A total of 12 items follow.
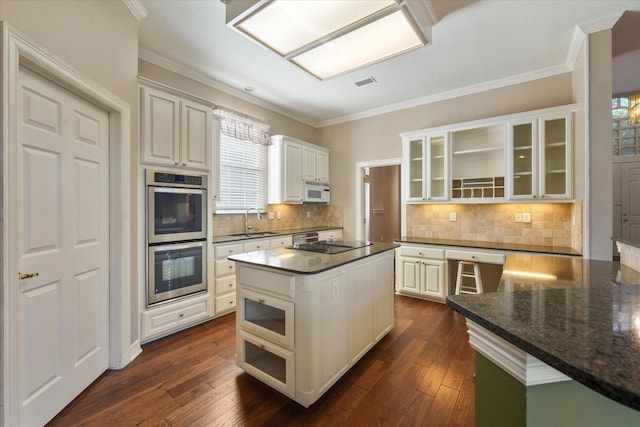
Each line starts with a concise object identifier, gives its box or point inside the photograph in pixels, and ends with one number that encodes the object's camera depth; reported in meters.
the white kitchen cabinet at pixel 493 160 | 3.17
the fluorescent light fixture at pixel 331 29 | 1.69
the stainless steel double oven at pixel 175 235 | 2.58
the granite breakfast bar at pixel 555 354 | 0.54
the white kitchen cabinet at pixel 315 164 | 4.80
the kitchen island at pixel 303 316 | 1.74
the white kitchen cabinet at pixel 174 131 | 2.56
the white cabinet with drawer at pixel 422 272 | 3.59
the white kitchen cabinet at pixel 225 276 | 3.15
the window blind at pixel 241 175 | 3.82
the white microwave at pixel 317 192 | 4.81
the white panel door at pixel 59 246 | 1.52
